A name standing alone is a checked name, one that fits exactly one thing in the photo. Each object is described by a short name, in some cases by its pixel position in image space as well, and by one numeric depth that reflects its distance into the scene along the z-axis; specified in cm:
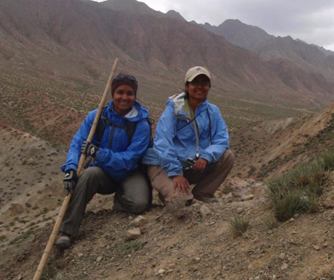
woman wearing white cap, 432
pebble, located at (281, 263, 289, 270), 256
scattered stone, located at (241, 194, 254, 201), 533
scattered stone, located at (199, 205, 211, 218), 404
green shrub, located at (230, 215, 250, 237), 330
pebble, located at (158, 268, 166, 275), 315
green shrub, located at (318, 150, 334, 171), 398
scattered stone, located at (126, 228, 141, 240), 415
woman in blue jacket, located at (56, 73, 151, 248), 440
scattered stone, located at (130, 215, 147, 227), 445
